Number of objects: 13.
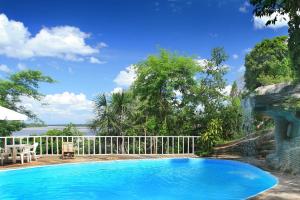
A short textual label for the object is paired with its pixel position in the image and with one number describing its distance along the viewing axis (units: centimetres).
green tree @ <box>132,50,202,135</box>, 1096
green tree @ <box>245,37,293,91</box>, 1530
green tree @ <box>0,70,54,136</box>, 1085
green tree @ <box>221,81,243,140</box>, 963
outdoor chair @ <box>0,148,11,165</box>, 751
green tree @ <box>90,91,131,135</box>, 1008
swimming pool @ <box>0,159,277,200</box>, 535
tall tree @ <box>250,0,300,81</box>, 327
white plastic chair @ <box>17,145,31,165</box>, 771
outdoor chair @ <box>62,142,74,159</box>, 838
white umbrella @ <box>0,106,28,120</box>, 694
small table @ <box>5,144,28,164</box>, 751
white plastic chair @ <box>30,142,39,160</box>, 789
